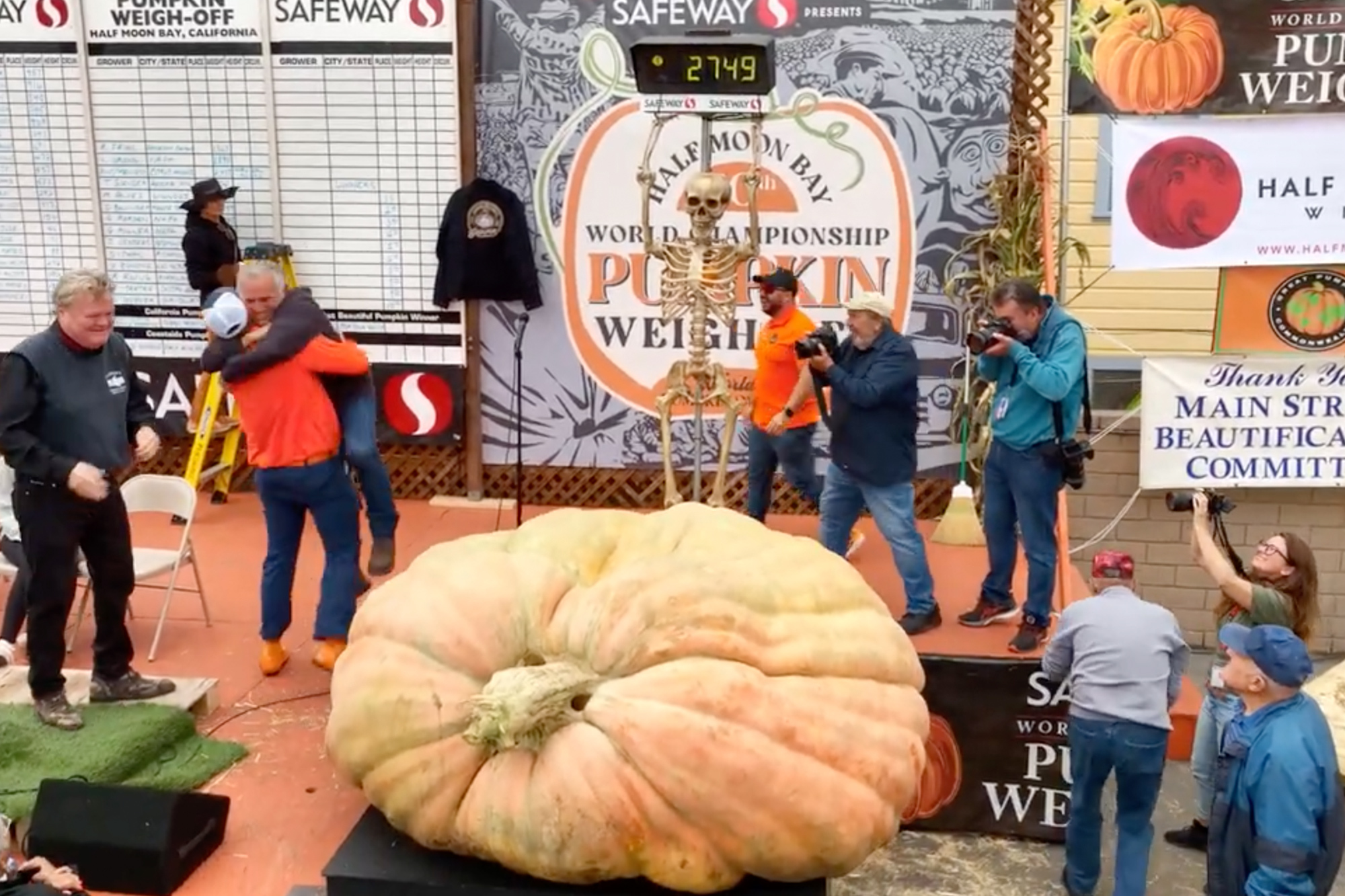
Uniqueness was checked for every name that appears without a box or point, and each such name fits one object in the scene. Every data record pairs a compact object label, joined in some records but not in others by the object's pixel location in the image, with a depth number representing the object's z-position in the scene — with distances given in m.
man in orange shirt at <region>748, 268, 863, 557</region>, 6.68
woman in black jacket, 7.82
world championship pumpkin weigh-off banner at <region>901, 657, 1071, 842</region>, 4.64
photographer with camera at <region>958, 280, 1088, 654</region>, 5.57
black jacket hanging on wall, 7.83
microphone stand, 7.55
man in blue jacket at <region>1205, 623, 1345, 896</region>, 3.62
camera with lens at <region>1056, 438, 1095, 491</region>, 5.66
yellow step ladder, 7.90
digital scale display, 5.55
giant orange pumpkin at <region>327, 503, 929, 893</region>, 2.72
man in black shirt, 4.60
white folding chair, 5.99
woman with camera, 4.66
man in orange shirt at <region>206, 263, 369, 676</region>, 5.17
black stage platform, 2.87
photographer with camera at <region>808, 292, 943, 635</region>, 5.72
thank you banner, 6.84
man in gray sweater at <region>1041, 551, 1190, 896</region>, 4.23
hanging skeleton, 5.99
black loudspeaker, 3.99
